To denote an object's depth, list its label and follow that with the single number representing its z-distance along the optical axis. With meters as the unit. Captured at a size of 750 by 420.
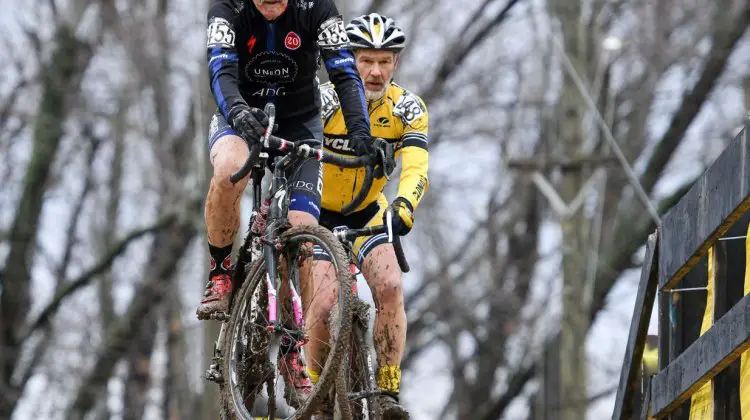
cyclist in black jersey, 16.66
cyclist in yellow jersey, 17.84
